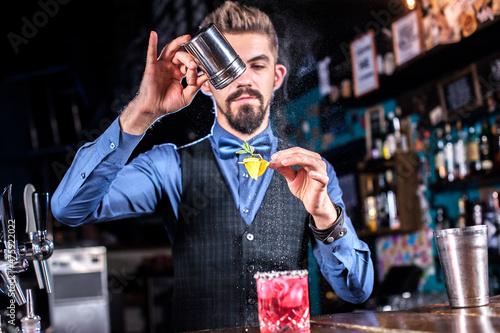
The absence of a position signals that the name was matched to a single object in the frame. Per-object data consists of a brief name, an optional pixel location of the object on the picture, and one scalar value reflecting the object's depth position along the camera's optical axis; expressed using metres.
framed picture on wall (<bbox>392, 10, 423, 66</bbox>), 3.47
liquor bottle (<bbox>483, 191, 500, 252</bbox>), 3.23
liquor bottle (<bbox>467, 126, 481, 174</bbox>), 3.40
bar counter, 1.08
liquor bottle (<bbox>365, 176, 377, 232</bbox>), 3.91
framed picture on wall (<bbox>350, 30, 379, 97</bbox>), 3.48
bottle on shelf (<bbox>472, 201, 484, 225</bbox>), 3.44
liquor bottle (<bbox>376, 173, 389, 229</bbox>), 3.94
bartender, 1.66
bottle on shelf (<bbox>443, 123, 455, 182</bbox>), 3.60
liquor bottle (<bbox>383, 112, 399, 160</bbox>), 3.99
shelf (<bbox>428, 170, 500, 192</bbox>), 3.19
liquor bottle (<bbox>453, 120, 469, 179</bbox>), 3.50
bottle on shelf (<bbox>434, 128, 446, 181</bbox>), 3.70
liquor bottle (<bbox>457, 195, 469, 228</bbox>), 3.65
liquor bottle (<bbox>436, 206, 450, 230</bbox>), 3.82
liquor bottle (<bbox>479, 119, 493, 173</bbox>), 3.40
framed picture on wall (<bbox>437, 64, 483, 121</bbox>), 3.48
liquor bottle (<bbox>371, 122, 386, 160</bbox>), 4.07
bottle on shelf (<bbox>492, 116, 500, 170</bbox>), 3.34
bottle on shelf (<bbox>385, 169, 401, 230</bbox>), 3.91
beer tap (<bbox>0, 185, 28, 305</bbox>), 1.38
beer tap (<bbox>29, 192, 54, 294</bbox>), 1.47
